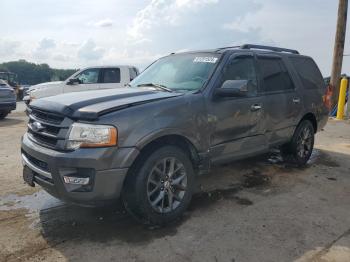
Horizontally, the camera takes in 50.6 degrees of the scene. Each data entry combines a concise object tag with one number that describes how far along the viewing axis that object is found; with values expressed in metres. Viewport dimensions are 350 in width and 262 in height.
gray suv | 3.37
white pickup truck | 12.88
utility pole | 14.03
